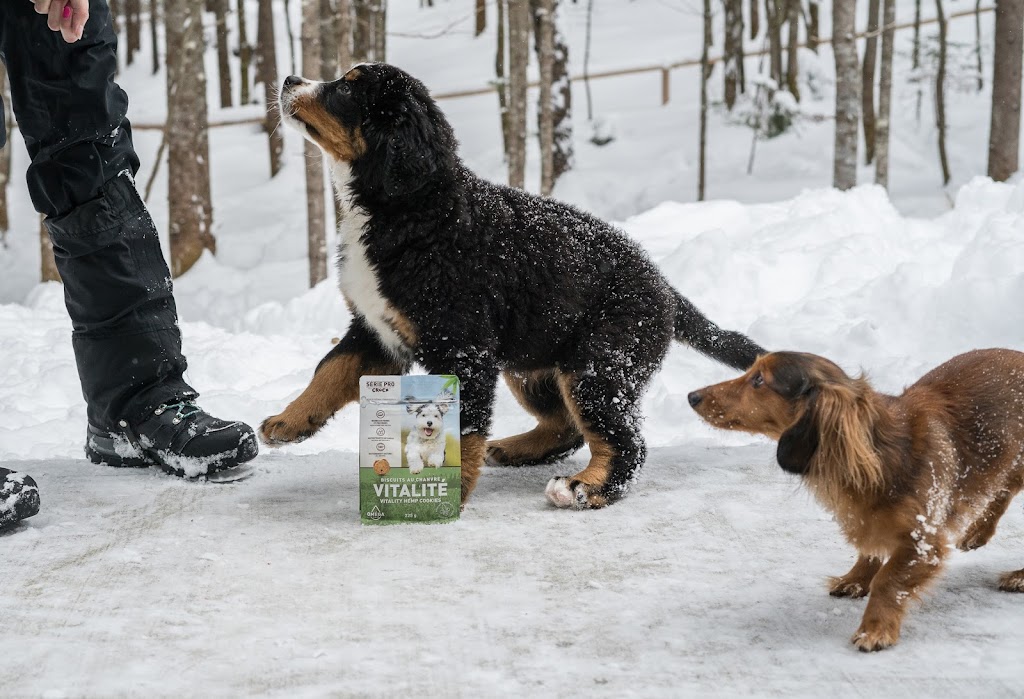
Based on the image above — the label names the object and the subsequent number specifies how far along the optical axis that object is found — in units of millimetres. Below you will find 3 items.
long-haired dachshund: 2484
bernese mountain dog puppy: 3637
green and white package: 3393
